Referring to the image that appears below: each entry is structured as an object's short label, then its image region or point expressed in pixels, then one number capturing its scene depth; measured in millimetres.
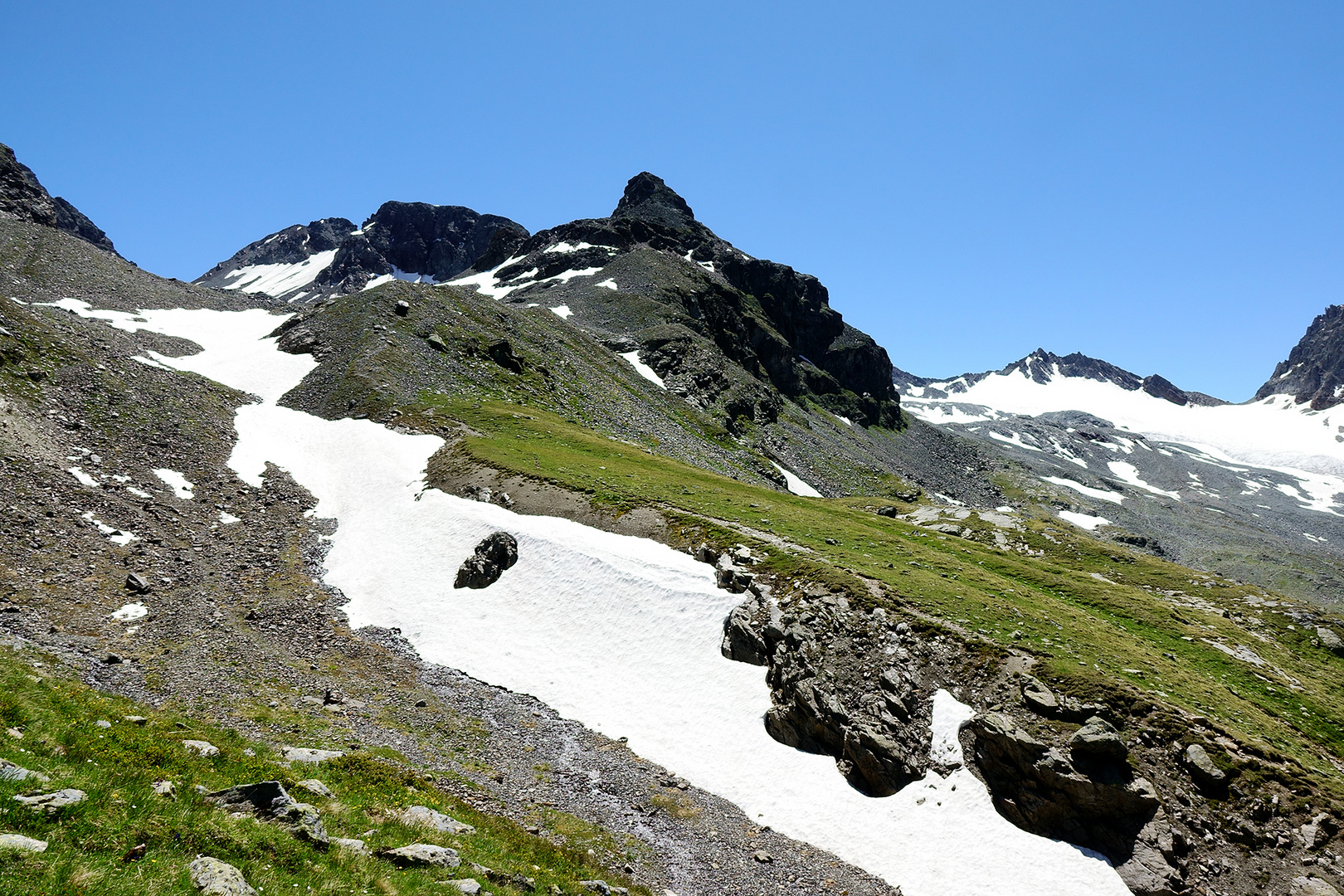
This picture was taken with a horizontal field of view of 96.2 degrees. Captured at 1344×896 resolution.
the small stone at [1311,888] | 18047
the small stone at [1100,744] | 21234
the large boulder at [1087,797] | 19719
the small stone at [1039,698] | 23047
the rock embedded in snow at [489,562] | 35469
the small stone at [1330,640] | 36344
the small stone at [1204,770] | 20656
